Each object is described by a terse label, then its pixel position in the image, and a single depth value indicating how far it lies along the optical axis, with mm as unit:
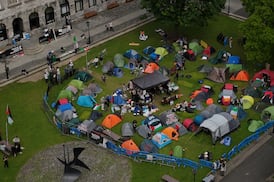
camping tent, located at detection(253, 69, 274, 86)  72500
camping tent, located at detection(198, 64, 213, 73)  76469
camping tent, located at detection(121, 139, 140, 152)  61219
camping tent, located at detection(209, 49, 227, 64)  78750
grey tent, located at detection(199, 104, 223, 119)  65812
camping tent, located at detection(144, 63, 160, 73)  76125
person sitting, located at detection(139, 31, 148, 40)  86025
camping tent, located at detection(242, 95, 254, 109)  69000
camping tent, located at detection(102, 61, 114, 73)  77312
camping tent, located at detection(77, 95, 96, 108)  70438
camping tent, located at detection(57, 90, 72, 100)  70875
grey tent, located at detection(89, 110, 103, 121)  67688
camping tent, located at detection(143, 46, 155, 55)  81250
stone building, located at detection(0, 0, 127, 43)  82250
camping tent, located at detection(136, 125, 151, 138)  64356
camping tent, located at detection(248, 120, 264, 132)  64812
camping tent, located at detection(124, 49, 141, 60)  79438
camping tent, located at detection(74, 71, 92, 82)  75500
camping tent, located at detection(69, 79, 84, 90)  73438
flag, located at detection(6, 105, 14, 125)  64250
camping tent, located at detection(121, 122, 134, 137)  64500
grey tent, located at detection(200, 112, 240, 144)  62875
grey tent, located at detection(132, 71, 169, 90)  70562
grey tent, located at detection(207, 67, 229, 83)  74544
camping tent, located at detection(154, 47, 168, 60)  80206
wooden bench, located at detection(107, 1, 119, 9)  95219
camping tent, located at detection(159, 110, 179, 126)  66125
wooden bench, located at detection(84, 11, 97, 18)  92312
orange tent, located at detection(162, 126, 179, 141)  64062
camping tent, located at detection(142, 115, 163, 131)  65312
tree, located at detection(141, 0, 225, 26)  79062
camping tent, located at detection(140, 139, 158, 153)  61459
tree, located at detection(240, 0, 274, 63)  70625
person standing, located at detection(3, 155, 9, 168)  60469
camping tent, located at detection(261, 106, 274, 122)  66062
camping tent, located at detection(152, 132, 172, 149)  62875
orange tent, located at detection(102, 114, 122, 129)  66312
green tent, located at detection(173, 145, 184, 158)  60844
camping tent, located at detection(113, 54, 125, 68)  78562
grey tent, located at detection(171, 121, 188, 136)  64938
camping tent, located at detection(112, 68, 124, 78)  76812
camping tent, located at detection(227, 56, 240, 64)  77688
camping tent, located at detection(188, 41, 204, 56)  81250
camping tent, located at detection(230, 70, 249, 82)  74812
